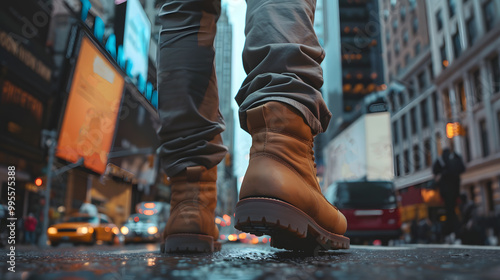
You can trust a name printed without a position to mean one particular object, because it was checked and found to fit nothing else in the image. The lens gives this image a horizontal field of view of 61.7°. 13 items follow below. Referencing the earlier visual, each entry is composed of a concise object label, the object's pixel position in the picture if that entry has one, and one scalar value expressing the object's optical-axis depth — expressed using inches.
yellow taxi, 418.9
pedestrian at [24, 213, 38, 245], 474.0
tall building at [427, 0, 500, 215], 729.0
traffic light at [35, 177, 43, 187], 570.6
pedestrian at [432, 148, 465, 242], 298.2
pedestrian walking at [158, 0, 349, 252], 43.7
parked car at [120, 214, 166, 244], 534.0
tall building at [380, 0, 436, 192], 1009.5
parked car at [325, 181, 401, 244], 331.0
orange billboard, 471.8
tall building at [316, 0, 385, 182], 1990.7
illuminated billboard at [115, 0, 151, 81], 512.4
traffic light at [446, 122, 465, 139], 668.9
